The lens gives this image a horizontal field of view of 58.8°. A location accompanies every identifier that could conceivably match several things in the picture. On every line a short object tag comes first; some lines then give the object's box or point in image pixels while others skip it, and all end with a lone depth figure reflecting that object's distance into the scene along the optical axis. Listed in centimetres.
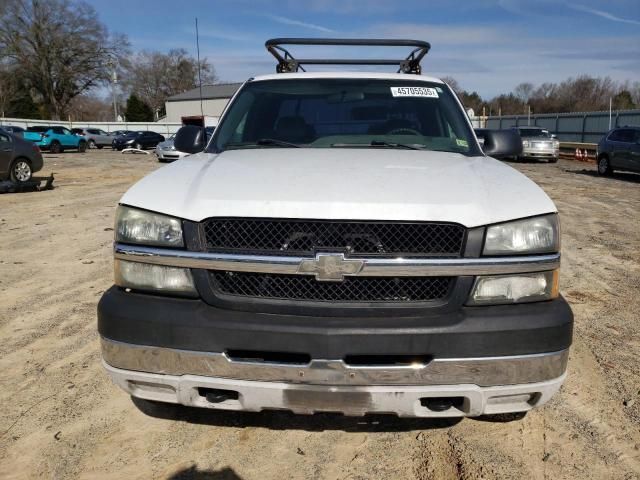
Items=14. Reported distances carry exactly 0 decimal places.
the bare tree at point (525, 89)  7812
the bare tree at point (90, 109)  7919
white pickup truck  229
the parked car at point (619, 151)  1683
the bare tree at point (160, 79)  8556
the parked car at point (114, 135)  3959
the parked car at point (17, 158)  1389
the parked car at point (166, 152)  2436
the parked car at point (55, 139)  3447
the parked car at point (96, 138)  4175
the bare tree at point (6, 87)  5958
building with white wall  6556
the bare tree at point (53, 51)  5744
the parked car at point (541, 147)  2466
